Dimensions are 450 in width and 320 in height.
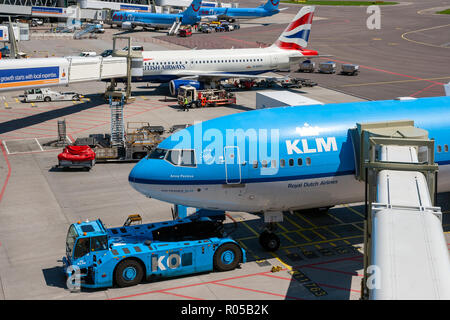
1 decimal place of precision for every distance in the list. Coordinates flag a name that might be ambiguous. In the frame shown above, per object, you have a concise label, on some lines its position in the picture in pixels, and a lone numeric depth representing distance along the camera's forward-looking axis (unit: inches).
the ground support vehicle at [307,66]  3156.0
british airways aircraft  2539.4
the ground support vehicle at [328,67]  3120.1
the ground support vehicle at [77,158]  1573.6
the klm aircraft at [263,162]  975.0
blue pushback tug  922.1
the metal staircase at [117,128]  1749.3
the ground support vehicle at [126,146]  1663.4
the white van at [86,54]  3073.3
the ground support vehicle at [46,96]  2468.0
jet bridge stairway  4771.2
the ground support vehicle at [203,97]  2336.4
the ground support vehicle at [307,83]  2792.8
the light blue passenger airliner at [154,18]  4958.2
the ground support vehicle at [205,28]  5039.4
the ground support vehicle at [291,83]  2739.2
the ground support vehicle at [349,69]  3041.3
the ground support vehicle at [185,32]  4778.5
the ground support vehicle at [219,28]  5073.8
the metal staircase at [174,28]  4877.0
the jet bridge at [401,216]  529.7
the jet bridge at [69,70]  1958.7
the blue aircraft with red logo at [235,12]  5457.7
